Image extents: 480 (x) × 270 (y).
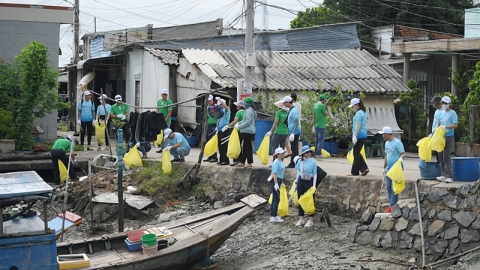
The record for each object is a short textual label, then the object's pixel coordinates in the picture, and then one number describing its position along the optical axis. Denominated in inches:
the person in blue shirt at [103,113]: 811.9
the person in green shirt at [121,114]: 789.8
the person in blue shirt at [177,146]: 696.4
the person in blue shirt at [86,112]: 843.0
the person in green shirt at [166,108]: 758.5
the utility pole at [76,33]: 1333.7
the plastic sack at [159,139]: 766.0
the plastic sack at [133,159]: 732.0
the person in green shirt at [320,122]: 698.2
